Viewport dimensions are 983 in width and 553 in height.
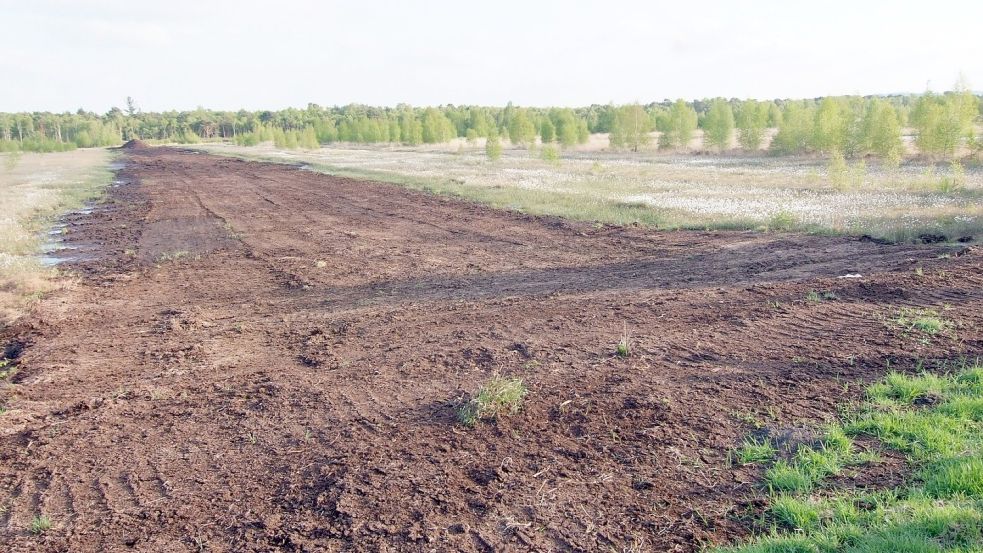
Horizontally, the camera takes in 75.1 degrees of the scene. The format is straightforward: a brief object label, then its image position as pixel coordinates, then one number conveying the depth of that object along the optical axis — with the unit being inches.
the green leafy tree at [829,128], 1905.8
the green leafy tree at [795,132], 2182.6
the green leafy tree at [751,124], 2470.5
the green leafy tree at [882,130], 1716.3
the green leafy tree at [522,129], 2901.1
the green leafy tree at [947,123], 1603.6
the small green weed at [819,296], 345.1
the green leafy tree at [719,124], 2647.6
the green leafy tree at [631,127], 2974.9
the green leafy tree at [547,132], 3243.1
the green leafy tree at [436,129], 3634.4
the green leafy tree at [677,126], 2861.7
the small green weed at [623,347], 282.3
